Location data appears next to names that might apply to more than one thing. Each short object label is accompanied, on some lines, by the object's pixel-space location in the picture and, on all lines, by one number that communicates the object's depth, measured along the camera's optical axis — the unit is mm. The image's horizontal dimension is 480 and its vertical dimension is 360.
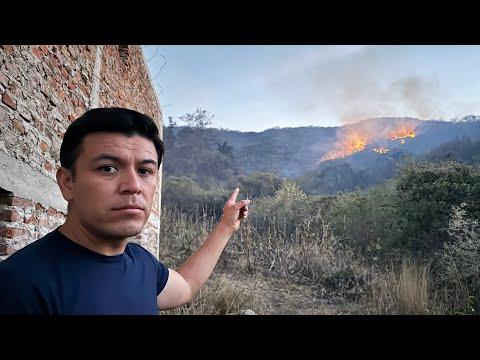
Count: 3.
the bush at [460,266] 4953
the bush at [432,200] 6453
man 958
